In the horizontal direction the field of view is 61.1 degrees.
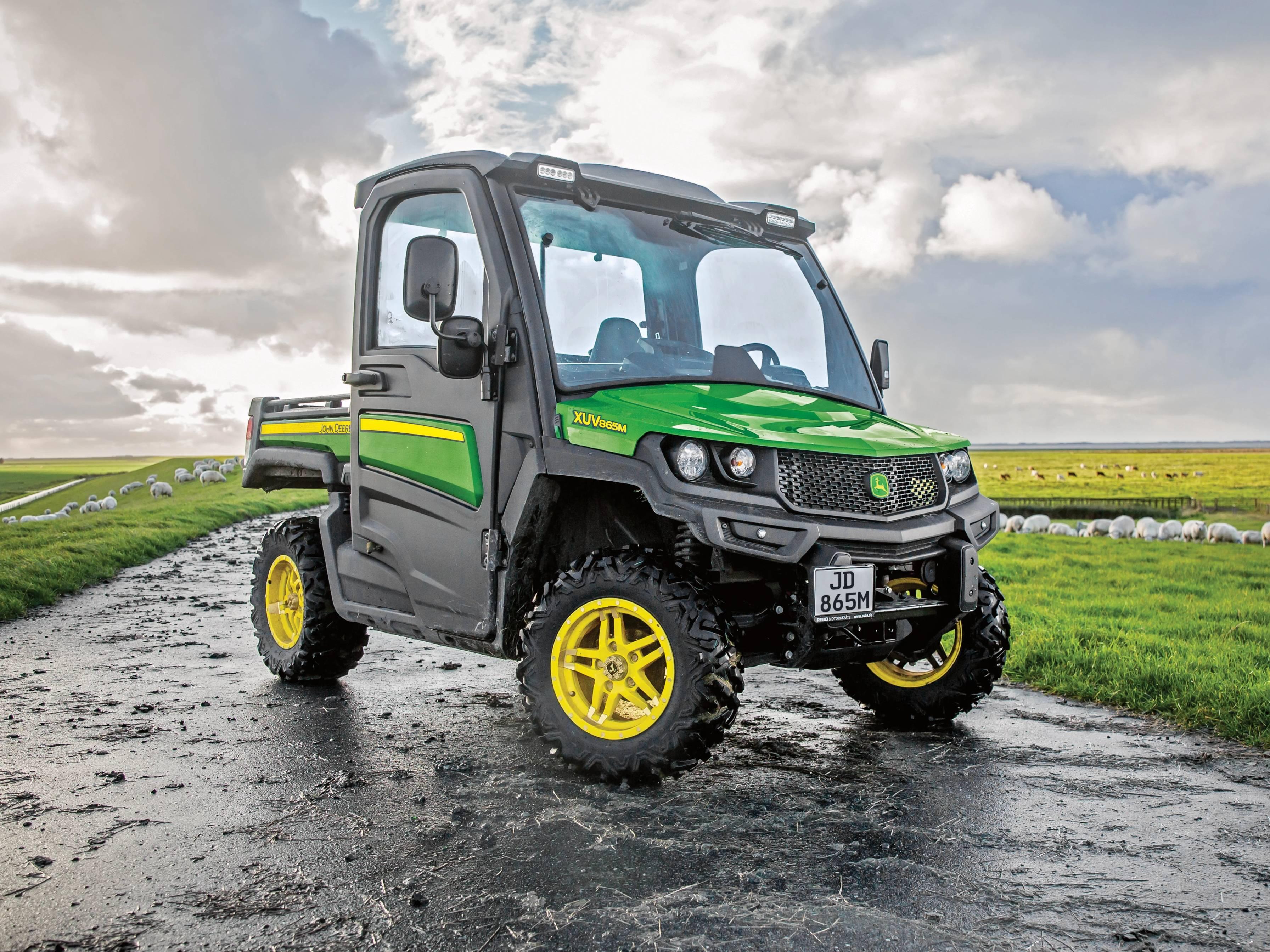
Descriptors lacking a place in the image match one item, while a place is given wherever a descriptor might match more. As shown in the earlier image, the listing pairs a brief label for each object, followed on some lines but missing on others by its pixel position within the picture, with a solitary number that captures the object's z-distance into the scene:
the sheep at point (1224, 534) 27.66
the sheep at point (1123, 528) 29.09
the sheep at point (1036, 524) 30.77
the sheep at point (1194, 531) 28.17
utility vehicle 4.69
